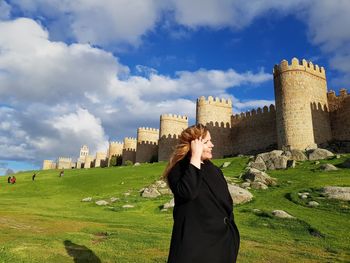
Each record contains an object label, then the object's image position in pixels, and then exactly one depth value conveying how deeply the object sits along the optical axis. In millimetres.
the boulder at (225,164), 36319
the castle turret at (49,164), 117875
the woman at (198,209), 4137
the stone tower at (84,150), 178000
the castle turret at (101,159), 99788
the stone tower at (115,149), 92812
